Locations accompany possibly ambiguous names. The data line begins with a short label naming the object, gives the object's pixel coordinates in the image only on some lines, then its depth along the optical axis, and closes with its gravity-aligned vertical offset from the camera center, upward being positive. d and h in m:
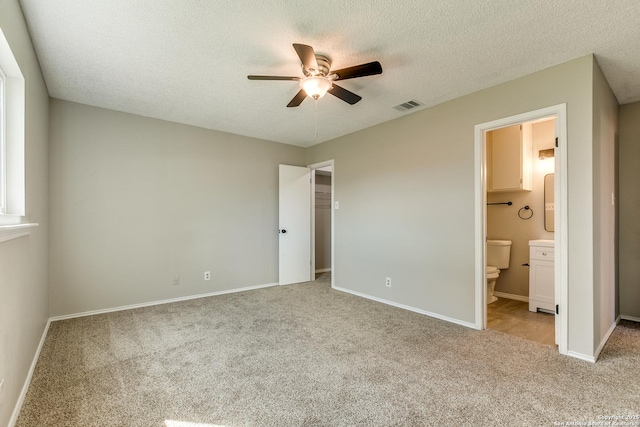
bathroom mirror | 3.89 +0.14
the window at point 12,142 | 1.87 +0.48
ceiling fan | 2.03 +1.05
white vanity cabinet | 3.52 -0.77
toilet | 4.12 -0.59
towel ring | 4.09 +0.02
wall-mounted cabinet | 3.93 +0.74
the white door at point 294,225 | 4.97 -0.20
